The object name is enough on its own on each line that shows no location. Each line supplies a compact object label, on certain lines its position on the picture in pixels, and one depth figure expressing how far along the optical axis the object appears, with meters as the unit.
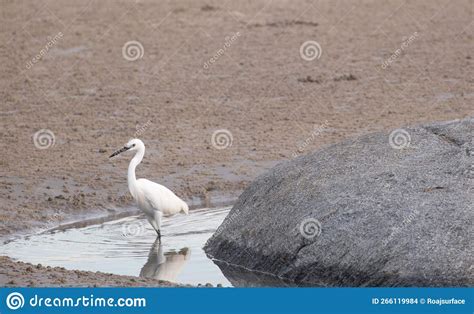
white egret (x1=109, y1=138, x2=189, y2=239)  14.71
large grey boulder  11.55
